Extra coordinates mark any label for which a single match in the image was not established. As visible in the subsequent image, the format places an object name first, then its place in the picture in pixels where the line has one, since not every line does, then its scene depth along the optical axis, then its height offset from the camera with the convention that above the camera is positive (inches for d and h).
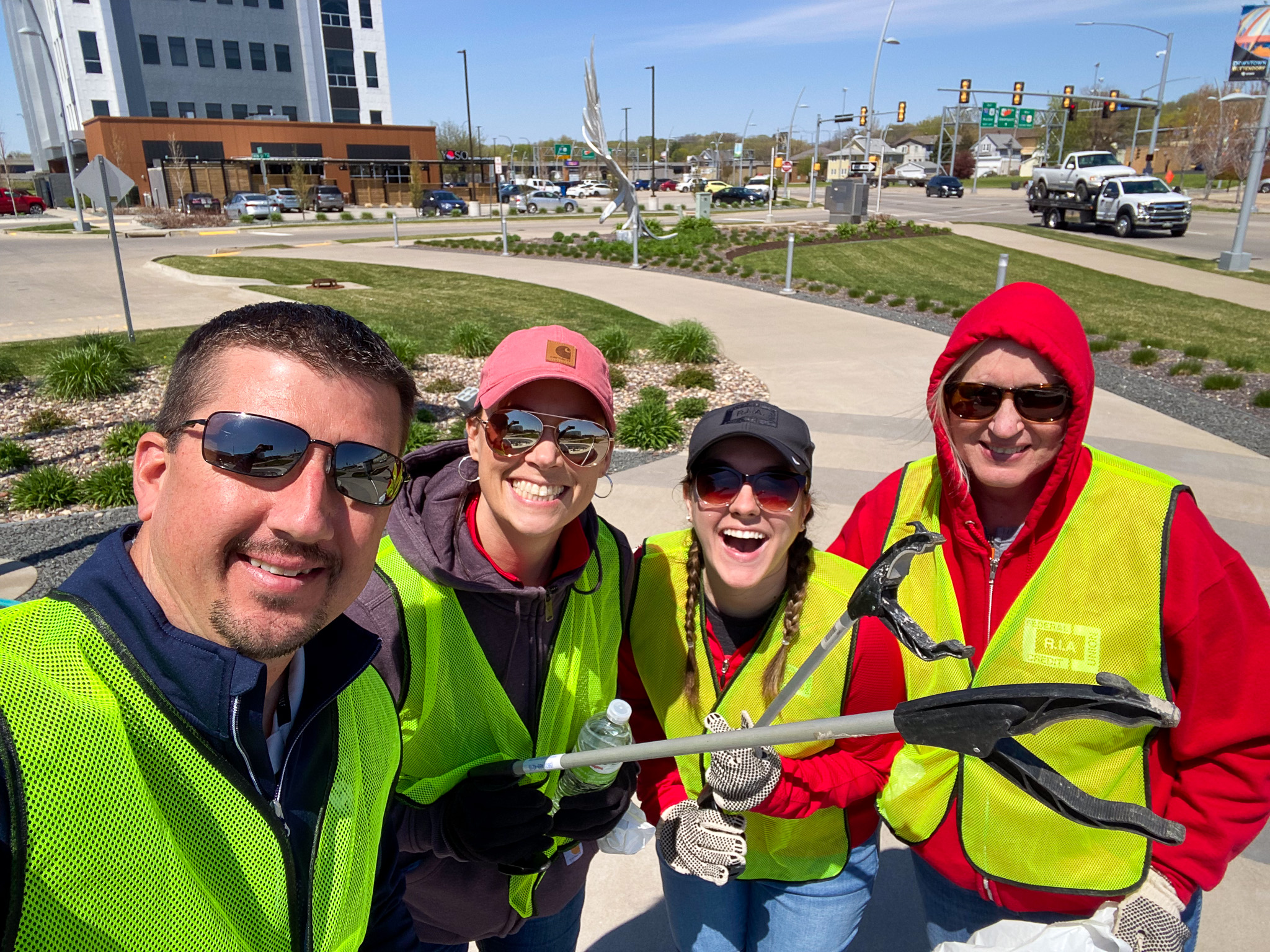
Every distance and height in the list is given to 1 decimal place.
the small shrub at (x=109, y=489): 240.1 -84.6
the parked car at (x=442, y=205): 1833.2 -35.0
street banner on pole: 711.7 +114.5
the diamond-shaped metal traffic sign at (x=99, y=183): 427.8 +3.8
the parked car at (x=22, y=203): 1805.5 -26.0
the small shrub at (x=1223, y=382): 357.7 -83.4
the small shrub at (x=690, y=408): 321.4 -84.0
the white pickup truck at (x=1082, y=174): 1099.9 +13.9
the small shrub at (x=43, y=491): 236.5 -84.1
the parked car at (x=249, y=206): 1553.9 -30.3
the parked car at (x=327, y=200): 1812.3 -24.0
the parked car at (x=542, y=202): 1750.7 -31.9
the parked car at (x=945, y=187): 2091.5 -4.9
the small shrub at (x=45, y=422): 290.5 -79.5
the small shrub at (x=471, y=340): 403.5 -72.7
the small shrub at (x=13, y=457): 259.3 -81.4
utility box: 1119.0 -20.4
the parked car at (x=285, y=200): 1697.8 -22.1
